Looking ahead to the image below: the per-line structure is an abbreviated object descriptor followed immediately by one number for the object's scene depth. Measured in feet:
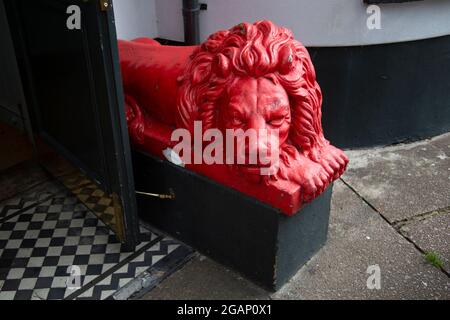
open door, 7.74
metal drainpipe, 12.57
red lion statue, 7.55
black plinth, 8.27
